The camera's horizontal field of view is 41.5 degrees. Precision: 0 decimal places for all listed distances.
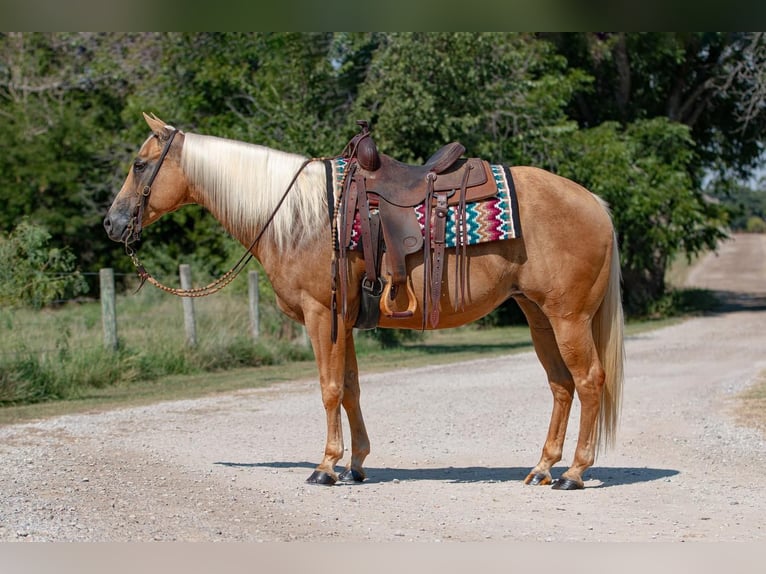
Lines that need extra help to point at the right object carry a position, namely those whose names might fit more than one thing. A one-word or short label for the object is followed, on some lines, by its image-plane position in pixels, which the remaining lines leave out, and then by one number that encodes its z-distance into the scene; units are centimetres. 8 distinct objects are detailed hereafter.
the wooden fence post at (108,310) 1371
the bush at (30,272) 1230
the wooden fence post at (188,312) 1507
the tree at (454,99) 1686
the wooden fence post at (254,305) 1658
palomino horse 677
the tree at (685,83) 2430
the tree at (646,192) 2116
